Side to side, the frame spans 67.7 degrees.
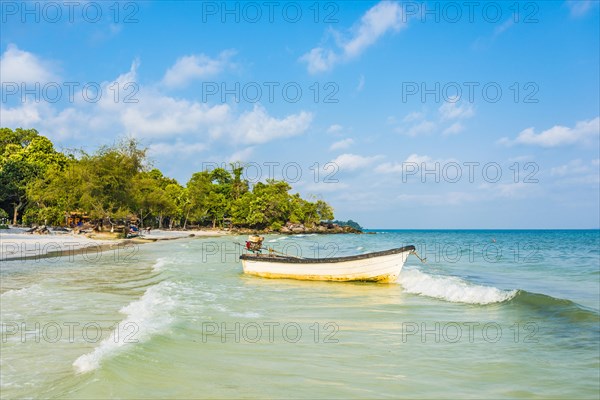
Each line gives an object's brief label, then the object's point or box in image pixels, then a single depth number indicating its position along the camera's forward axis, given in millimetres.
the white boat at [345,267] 16297
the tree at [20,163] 51062
